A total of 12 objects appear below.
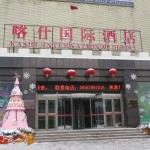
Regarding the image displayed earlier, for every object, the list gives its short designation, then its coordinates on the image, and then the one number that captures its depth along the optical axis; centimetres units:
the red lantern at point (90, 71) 1919
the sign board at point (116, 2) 2498
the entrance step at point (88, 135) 1539
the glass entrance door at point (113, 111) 1997
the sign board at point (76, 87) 1959
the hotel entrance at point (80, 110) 1914
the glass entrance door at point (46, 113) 1888
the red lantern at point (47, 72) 1858
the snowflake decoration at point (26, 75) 1855
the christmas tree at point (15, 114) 1568
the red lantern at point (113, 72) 1956
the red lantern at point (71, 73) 1893
